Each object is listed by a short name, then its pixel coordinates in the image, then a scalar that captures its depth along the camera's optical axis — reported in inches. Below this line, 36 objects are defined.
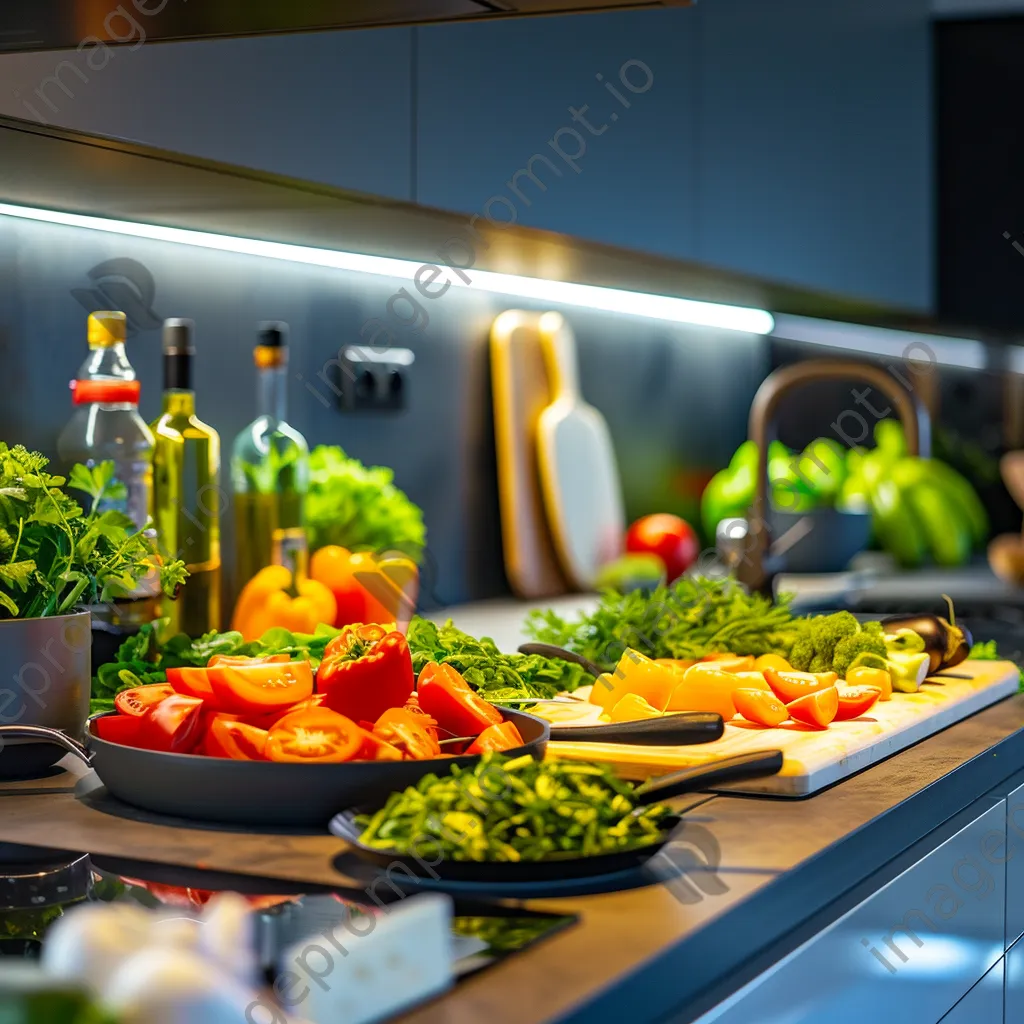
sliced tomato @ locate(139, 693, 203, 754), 39.5
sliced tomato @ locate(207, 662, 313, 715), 41.0
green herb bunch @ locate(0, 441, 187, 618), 44.7
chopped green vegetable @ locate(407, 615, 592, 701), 51.6
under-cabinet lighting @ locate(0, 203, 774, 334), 66.8
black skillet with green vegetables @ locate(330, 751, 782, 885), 31.9
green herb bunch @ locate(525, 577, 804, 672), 60.8
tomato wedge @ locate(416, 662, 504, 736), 43.1
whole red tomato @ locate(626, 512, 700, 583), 105.7
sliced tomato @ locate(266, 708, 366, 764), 37.8
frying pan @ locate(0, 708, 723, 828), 36.6
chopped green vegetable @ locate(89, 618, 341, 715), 50.6
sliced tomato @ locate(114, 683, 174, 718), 41.4
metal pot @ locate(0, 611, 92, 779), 43.6
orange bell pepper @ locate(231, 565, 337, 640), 63.7
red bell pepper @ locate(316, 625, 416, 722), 42.5
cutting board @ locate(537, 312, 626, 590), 97.6
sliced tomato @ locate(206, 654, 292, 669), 42.4
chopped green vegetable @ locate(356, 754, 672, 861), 32.1
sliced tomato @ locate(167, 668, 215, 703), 41.7
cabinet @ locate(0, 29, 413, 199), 49.4
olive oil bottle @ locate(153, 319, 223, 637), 59.4
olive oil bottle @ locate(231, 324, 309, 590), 67.4
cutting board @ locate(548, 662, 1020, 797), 42.4
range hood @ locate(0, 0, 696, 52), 42.1
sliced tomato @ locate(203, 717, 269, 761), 38.9
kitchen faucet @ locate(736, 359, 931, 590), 80.2
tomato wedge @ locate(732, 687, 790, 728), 49.3
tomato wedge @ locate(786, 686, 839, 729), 48.8
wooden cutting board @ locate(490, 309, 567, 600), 95.9
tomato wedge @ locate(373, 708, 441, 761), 39.2
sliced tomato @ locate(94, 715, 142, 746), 40.8
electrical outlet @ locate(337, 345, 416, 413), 83.8
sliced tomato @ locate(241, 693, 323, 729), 41.3
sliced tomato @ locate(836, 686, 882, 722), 51.1
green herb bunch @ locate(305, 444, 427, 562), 73.2
